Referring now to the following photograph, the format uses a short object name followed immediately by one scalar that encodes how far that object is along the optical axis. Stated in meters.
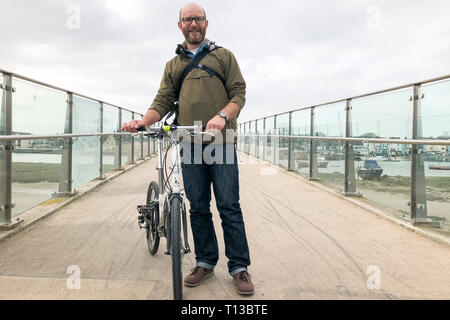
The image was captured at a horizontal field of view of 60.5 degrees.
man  2.37
